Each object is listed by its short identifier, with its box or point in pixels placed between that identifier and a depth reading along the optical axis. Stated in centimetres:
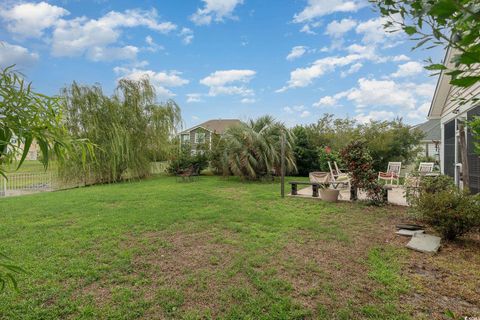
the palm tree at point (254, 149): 1167
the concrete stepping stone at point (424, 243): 375
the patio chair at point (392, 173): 1054
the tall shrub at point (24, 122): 67
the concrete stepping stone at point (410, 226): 467
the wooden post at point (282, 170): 797
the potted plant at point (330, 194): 739
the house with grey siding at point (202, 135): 1492
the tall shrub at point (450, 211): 387
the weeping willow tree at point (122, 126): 1233
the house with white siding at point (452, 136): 543
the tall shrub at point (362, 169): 680
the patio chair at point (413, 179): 714
